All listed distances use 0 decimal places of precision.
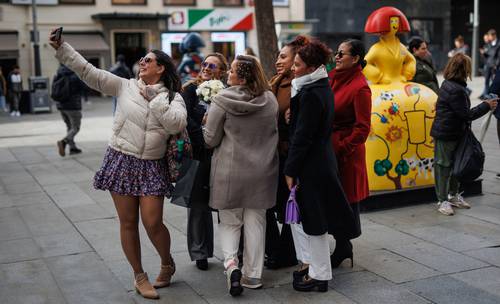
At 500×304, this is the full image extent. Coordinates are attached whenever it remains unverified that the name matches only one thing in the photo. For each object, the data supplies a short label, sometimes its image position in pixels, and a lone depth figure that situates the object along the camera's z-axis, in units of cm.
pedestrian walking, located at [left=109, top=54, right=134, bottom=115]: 1230
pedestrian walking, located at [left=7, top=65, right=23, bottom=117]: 2031
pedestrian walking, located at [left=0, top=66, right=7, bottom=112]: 2094
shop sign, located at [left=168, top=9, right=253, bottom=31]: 3031
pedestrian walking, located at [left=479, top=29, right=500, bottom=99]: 1619
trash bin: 2017
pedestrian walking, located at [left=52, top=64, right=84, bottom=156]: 1100
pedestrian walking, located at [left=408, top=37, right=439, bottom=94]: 771
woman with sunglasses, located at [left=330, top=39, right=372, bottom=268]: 477
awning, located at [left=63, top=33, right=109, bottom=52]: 2788
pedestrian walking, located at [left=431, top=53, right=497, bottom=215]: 624
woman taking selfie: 423
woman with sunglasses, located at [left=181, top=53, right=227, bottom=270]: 450
